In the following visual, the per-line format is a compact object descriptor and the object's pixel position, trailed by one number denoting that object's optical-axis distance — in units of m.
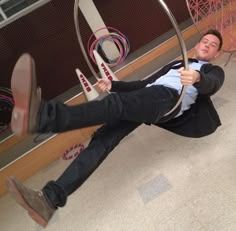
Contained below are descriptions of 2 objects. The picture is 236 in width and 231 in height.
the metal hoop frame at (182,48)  1.56
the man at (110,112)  1.34
